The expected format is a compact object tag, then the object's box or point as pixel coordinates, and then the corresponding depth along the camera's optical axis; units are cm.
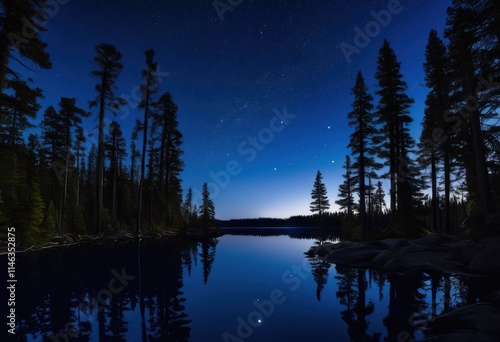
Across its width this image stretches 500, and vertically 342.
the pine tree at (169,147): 3419
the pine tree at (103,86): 2322
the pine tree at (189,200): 8481
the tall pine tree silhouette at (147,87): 2712
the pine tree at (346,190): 4352
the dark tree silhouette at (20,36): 1148
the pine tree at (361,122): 2402
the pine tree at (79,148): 3252
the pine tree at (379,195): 6318
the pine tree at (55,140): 2681
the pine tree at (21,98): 1125
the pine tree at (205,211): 4150
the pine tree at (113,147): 3044
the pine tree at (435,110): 2095
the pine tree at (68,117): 2669
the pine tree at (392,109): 2272
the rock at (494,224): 1181
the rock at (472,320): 470
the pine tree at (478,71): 1166
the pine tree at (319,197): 5219
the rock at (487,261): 979
